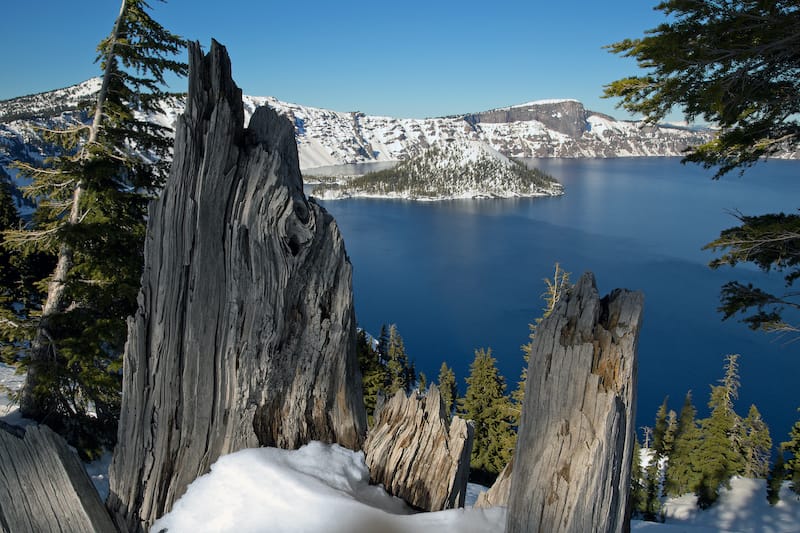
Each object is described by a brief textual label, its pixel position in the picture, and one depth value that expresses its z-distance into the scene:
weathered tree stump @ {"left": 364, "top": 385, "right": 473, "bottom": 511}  4.15
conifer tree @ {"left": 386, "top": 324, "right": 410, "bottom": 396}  29.48
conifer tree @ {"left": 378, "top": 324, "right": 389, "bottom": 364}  36.28
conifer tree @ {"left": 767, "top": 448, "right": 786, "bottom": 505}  21.28
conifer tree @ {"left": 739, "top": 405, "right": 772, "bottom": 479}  25.92
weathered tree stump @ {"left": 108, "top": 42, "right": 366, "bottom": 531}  3.95
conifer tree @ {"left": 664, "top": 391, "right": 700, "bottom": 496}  25.36
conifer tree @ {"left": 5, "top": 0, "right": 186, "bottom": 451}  9.10
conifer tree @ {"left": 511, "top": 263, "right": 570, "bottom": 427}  14.37
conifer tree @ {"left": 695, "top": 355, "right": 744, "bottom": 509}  23.50
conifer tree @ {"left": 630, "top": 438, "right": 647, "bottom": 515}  25.22
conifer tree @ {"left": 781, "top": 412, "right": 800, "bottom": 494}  19.56
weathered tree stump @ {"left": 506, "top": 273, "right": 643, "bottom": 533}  2.91
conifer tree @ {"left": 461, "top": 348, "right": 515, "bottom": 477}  24.48
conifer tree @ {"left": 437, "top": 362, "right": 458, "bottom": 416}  29.31
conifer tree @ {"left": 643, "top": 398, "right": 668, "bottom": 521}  26.22
